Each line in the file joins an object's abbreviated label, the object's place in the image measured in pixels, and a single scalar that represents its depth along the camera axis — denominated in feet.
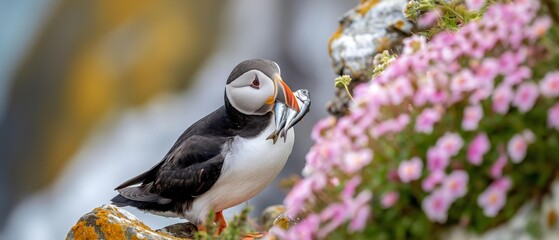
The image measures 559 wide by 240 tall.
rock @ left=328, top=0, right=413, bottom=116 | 34.96
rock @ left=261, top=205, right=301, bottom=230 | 26.78
